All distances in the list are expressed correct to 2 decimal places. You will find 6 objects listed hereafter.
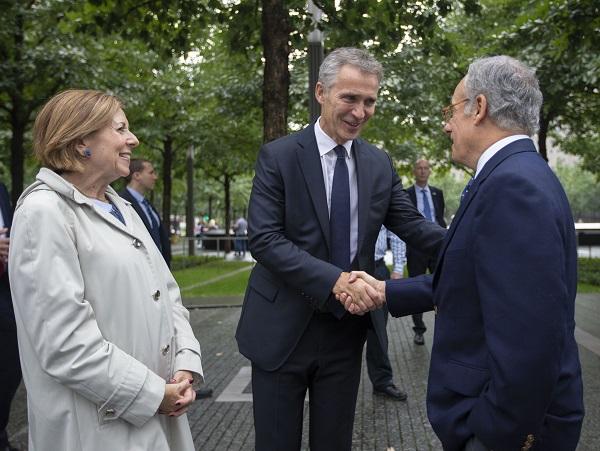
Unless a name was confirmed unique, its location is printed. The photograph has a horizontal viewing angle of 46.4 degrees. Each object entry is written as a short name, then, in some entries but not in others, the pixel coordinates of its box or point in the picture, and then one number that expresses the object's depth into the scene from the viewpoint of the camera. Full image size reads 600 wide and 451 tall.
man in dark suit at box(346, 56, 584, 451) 1.91
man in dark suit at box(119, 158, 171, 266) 6.09
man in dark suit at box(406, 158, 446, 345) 8.32
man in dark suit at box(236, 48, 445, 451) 3.04
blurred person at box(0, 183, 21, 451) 4.61
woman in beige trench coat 2.20
